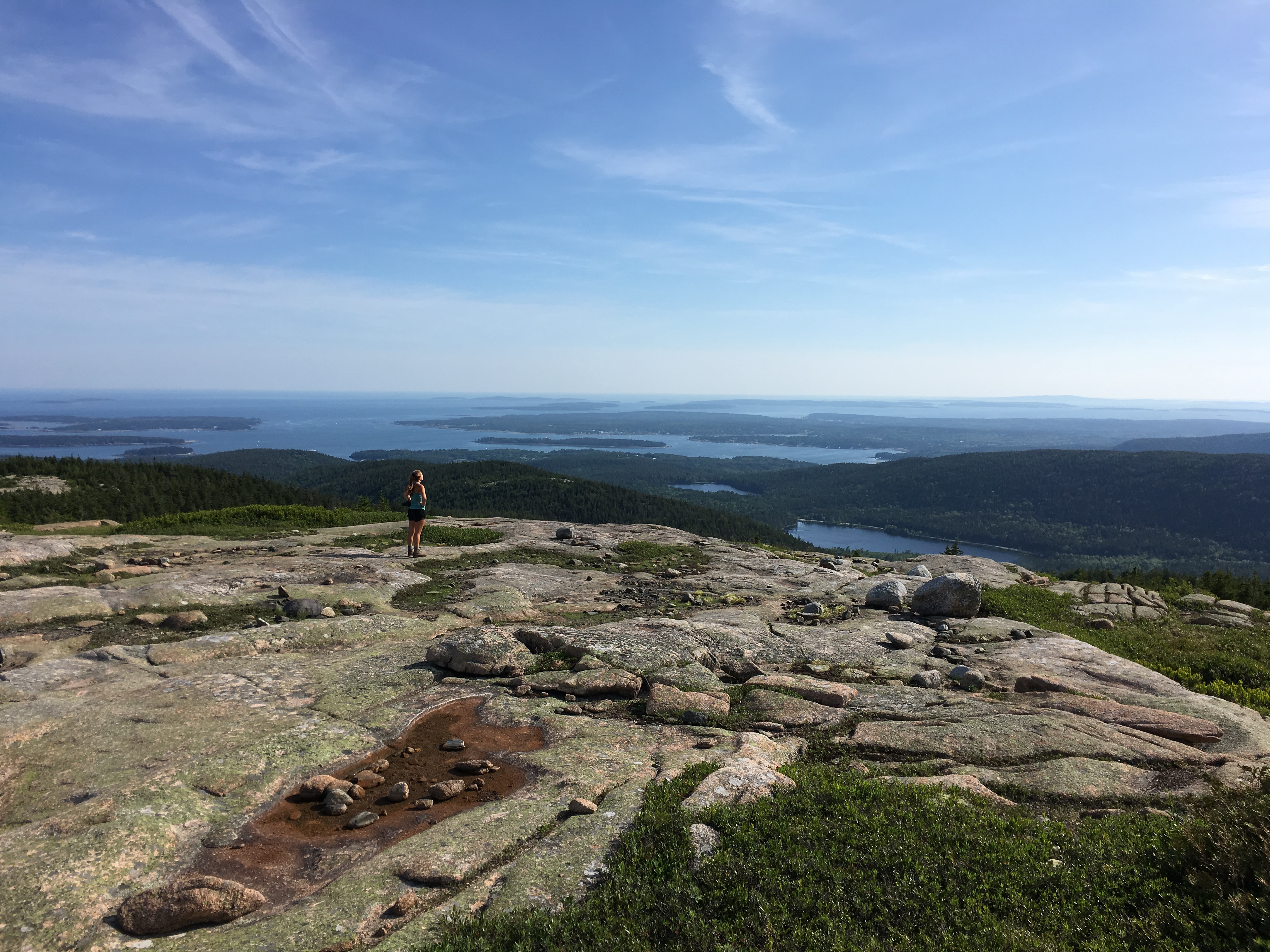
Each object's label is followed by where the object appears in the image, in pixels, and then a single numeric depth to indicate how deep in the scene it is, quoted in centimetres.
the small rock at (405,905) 584
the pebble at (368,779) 827
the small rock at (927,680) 1311
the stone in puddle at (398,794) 800
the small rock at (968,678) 1304
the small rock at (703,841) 660
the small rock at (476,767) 868
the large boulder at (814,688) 1175
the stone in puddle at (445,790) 805
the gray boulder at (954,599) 1981
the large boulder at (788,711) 1087
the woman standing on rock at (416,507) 2375
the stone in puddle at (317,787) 791
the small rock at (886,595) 2086
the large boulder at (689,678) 1210
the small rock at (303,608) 1488
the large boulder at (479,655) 1229
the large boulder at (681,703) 1088
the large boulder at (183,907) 556
